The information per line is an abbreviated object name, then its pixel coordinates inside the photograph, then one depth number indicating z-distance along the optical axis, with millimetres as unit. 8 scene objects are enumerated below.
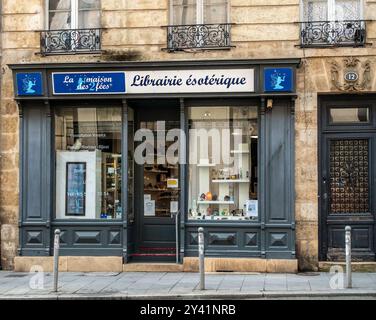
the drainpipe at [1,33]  14562
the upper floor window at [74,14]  14578
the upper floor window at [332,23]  13758
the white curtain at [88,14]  14570
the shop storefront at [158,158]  13758
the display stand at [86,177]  14594
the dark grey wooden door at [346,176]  13898
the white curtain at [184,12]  14367
